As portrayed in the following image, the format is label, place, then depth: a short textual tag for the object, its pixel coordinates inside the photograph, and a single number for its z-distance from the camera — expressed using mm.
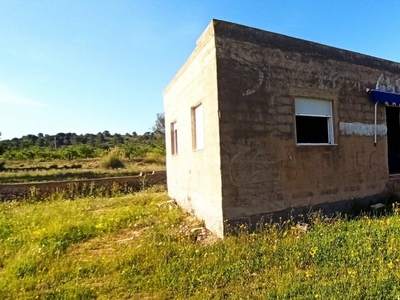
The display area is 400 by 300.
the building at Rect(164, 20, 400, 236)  5915
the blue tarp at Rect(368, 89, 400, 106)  8067
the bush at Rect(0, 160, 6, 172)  31822
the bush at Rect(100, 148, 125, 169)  29336
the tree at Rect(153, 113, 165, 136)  42344
